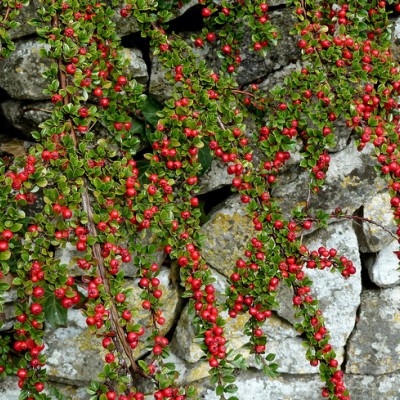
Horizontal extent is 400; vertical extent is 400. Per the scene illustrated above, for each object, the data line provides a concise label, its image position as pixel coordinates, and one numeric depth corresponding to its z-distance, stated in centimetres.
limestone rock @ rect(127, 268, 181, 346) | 251
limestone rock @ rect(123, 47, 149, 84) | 252
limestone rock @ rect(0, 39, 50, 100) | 241
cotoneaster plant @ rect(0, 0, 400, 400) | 176
